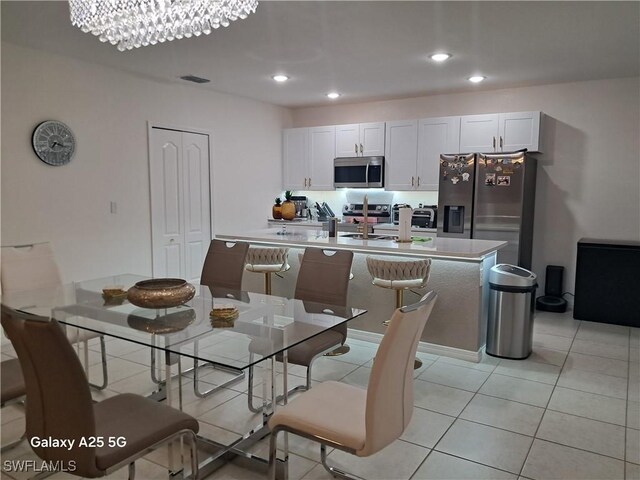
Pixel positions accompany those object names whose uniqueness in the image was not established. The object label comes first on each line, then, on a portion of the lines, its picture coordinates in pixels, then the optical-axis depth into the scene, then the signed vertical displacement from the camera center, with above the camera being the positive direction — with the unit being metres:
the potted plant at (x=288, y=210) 6.72 -0.16
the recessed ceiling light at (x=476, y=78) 5.12 +1.37
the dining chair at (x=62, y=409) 1.55 -0.74
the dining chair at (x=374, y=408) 1.70 -0.88
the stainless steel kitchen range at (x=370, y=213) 6.46 -0.18
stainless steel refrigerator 5.09 +0.02
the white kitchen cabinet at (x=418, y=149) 5.83 +0.66
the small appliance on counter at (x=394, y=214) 6.46 -0.20
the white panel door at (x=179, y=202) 5.35 -0.05
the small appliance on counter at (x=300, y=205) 7.12 -0.09
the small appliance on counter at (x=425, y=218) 5.91 -0.22
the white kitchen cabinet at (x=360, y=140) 6.36 +0.84
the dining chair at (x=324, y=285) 2.79 -0.56
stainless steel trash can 3.72 -0.89
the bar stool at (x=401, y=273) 3.44 -0.54
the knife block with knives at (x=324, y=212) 6.89 -0.19
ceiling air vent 5.16 +1.34
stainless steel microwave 6.36 +0.38
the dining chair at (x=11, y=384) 2.18 -0.89
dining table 2.08 -0.64
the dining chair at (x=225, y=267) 3.38 -0.51
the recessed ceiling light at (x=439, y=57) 4.27 +1.34
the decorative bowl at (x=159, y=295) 2.49 -0.52
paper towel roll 4.05 -0.20
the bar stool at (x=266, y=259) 3.86 -0.50
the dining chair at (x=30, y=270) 3.15 -0.52
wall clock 4.21 +0.50
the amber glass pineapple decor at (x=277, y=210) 6.81 -0.17
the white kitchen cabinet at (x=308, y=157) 6.80 +0.62
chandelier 2.47 +0.99
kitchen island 3.69 -0.73
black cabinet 4.75 -0.83
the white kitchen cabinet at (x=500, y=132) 5.34 +0.81
